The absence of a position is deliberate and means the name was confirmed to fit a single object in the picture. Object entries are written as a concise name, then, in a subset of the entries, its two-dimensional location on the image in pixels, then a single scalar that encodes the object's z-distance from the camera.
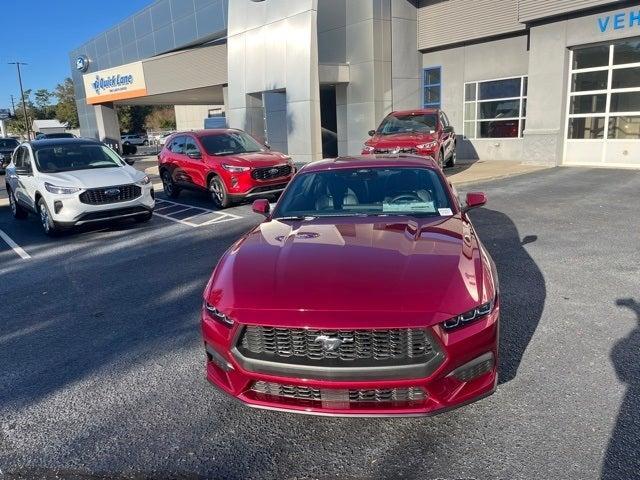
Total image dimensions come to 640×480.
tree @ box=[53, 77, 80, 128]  69.31
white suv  8.50
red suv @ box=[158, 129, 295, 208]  10.70
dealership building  14.68
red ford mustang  2.61
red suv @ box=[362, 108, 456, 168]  12.83
